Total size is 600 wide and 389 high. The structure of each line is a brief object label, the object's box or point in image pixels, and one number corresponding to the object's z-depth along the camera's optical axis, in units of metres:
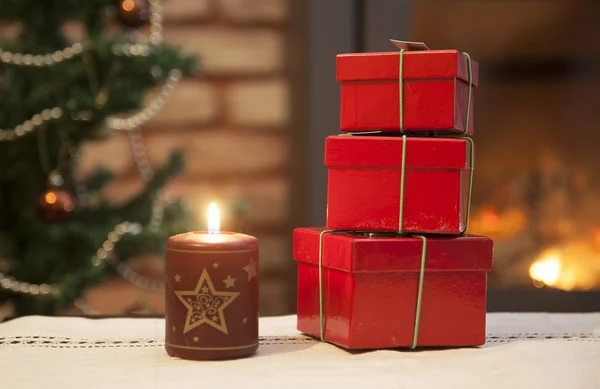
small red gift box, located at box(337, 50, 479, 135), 1.06
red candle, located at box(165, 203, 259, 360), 0.98
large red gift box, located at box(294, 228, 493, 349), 1.03
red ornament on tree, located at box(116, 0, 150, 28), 1.60
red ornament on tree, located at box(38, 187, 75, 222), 1.55
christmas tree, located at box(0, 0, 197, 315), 1.57
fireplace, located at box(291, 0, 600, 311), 2.12
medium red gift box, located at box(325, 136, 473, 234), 1.05
